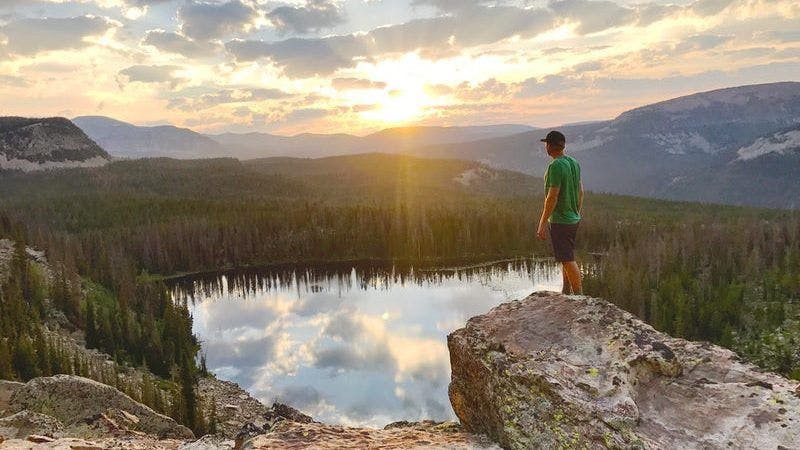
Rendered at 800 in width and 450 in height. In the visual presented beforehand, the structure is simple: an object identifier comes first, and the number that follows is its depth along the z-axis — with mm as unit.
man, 10719
